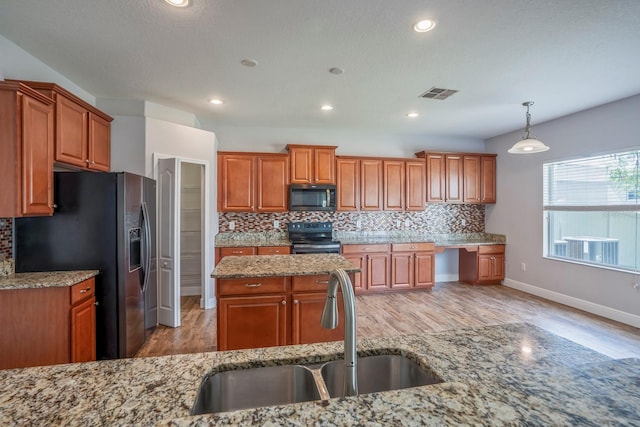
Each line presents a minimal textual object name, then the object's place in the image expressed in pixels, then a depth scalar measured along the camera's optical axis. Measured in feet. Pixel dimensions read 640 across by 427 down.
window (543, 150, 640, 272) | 11.71
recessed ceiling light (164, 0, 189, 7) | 6.25
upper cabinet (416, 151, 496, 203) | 16.94
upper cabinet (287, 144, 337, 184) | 15.10
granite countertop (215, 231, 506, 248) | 14.71
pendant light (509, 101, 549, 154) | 11.23
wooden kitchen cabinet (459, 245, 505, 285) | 16.74
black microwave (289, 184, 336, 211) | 14.94
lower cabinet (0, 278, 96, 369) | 6.77
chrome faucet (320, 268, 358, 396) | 2.69
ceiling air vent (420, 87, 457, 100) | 10.92
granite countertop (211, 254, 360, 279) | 7.15
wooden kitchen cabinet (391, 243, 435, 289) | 15.44
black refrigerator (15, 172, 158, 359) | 7.95
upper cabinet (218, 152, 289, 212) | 14.52
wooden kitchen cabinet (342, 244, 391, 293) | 14.94
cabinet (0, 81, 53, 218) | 6.77
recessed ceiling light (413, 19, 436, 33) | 6.91
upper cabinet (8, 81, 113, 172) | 8.20
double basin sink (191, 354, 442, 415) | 3.10
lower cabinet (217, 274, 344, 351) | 7.20
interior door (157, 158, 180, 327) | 11.23
